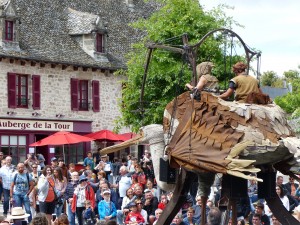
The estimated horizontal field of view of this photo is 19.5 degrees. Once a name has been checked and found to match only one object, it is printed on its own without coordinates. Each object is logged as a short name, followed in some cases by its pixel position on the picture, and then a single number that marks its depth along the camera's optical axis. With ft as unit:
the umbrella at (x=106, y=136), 122.83
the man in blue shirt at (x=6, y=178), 77.66
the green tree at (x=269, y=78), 286.46
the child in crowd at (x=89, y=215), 67.77
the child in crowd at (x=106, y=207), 66.54
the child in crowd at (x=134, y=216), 61.52
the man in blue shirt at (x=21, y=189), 73.82
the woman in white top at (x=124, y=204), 67.47
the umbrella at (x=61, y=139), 105.50
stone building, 123.03
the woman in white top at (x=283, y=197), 65.05
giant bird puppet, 40.70
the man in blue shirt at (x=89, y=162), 102.61
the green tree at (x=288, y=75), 240.12
